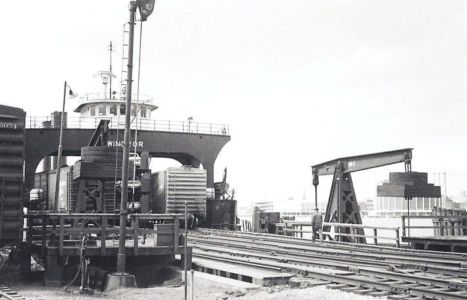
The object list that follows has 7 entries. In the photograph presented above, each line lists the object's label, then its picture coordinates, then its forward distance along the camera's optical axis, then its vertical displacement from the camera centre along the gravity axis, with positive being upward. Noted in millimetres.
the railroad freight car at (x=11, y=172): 13922 +836
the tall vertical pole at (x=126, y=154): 13570 +1266
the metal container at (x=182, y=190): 33625 +1093
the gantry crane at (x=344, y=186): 23922 +1087
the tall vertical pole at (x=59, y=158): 28559 +2443
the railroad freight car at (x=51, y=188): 31312 +1100
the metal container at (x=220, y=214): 35906 -290
